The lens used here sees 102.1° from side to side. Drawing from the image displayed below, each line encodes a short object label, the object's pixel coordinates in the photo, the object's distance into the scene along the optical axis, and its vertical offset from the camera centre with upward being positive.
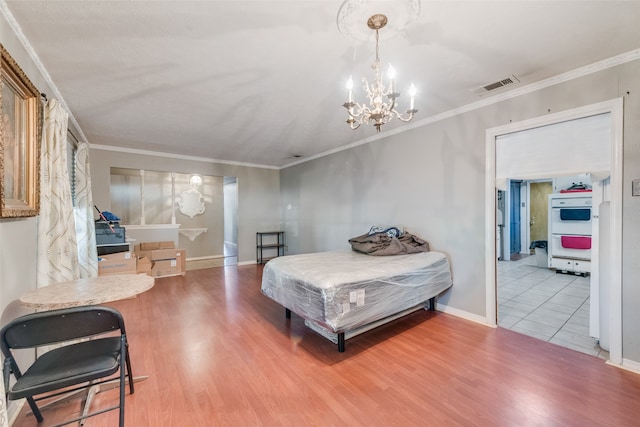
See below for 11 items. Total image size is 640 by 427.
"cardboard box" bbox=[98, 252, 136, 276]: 3.78 -0.77
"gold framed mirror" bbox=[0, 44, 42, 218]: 1.43 +0.45
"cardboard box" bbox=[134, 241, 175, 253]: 5.16 -0.70
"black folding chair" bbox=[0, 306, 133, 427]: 1.23 -0.77
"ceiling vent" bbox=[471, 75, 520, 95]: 2.38 +1.18
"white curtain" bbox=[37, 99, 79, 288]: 1.98 +0.05
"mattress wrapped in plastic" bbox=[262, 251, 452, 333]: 2.11 -0.70
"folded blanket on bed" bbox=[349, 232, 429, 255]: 3.17 -0.45
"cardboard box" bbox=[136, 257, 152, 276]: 4.46 -0.93
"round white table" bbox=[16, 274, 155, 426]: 1.43 -0.49
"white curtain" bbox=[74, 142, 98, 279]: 3.27 -0.09
